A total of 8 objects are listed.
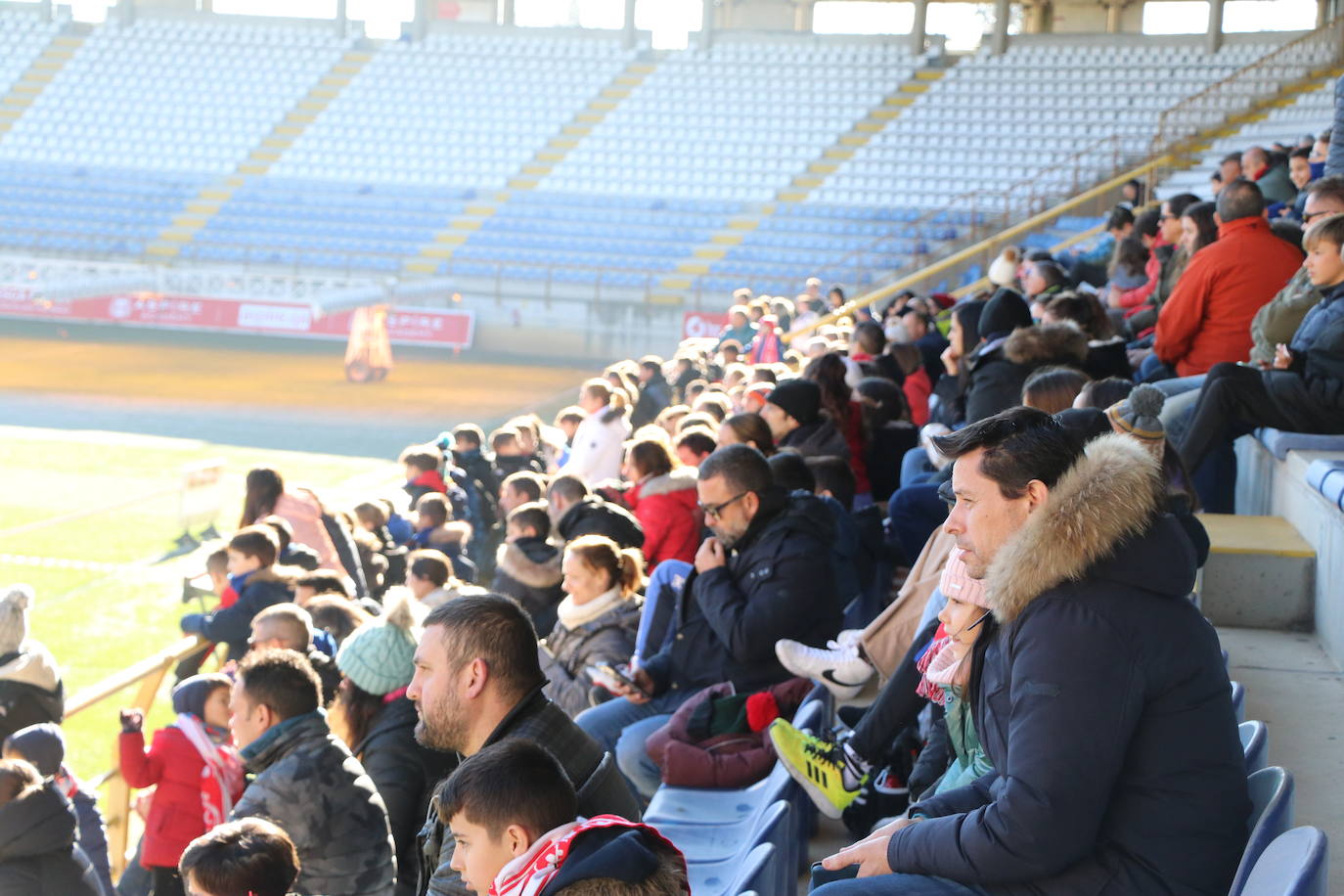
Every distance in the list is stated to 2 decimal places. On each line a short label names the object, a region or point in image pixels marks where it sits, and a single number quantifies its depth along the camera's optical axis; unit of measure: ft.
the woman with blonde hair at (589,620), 15.01
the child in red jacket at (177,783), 13.42
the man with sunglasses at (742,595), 13.17
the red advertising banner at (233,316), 77.61
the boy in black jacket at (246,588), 18.54
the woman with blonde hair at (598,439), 28.84
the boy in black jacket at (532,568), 18.30
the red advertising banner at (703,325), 75.15
